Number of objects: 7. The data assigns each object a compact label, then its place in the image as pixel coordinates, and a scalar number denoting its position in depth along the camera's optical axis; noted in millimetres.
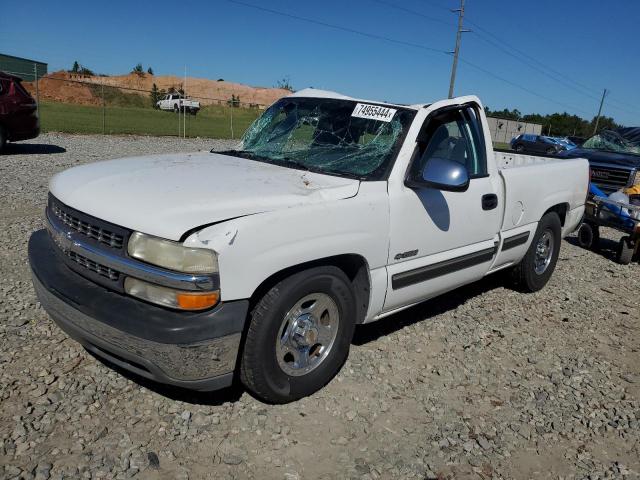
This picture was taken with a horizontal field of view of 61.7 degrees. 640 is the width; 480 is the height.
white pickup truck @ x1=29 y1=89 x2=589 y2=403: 2574
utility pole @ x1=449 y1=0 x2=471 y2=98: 38462
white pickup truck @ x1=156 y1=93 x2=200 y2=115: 48906
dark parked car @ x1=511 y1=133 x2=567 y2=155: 31141
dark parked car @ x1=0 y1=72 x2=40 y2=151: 11625
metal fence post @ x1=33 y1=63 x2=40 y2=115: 18969
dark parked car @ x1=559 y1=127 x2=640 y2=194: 9726
